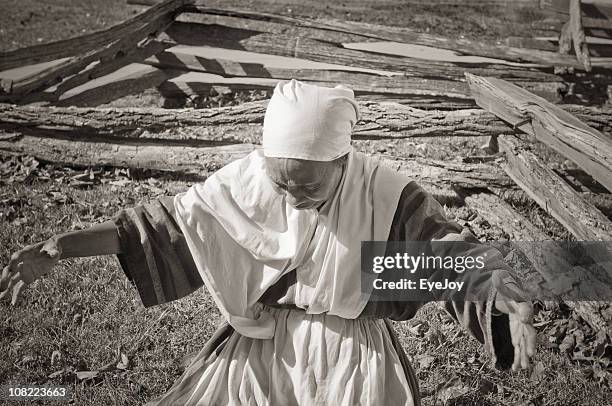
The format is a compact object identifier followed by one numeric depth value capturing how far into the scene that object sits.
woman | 2.74
